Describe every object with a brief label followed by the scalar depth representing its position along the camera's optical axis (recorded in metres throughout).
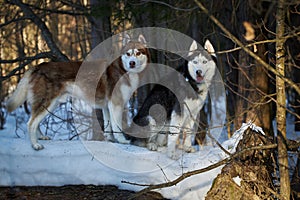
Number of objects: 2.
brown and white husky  5.54
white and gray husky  5.61
